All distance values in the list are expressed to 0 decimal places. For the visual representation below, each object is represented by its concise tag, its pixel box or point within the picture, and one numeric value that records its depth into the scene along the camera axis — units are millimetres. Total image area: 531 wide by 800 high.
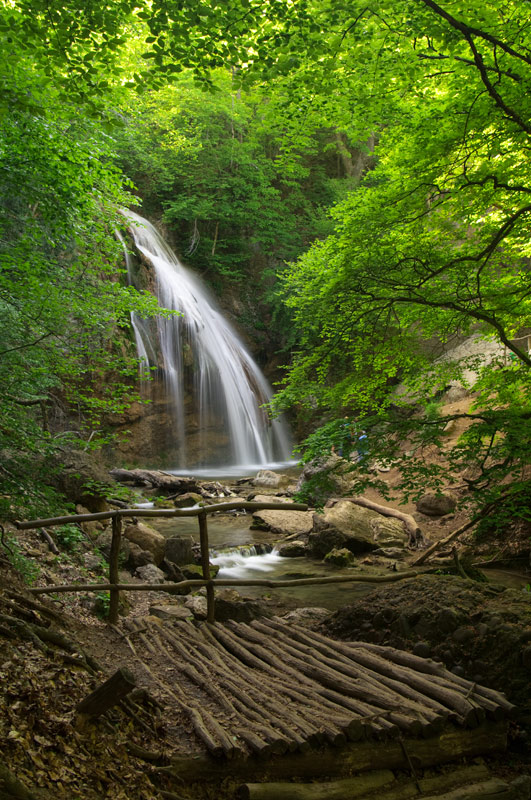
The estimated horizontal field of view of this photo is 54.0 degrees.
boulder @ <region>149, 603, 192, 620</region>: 6074
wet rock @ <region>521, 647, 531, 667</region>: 4229
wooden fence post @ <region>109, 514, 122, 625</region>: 5121
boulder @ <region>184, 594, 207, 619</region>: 6360
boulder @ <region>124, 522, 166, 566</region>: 8578
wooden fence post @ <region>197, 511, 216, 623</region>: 5414
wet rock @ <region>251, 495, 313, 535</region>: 12062
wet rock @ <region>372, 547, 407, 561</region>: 10070
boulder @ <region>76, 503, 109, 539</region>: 8406
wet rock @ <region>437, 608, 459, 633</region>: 4855
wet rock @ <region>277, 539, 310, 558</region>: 10398
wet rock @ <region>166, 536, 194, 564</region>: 8766
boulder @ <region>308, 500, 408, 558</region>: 10273
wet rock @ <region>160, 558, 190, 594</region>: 8102
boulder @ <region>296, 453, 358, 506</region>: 5736
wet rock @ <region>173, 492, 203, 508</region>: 13438
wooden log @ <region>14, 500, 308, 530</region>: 4562
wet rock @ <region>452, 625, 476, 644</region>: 4680
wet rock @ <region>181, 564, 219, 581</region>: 8219
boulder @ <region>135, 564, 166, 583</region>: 7549
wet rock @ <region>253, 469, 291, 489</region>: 16750
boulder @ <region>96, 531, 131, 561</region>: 7836
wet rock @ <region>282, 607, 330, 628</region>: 6395
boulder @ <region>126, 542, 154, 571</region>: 7989
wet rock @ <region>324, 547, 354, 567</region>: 9578
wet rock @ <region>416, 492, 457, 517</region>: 11727
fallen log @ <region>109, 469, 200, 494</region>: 15522
